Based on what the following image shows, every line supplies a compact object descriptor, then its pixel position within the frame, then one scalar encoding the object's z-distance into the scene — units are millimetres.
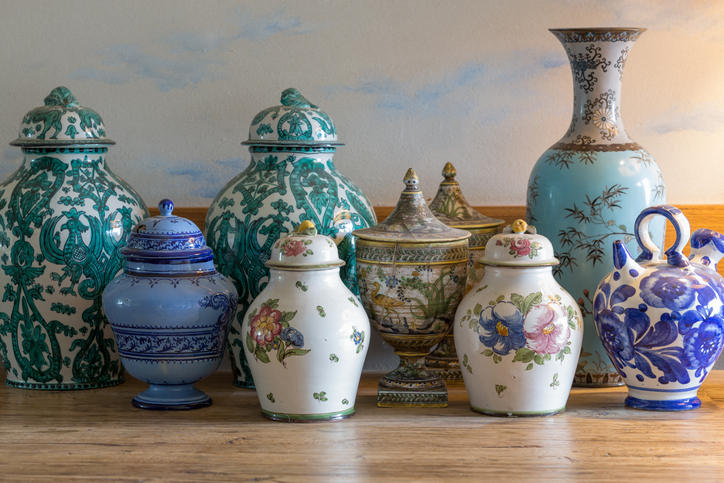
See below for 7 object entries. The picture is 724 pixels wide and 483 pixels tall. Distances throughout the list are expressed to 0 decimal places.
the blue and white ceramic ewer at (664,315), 1934
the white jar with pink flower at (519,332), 1927
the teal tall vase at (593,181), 2059
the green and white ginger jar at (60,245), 2060
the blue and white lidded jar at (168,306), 1963
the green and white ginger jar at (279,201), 2056
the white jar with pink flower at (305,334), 1917
